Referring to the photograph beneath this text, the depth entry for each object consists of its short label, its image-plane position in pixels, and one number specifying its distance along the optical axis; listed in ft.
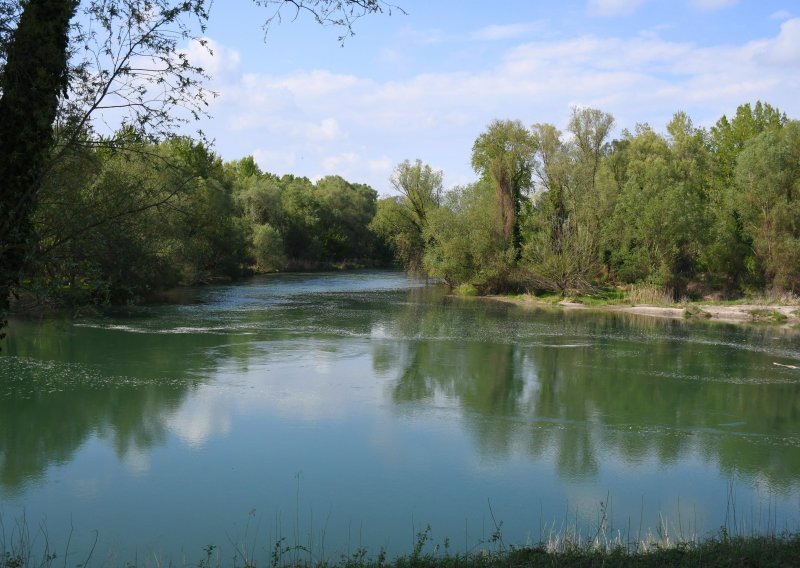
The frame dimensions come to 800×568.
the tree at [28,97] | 17.34
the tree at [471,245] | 119.14
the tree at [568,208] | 114.21
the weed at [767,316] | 93.71
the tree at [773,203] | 105.91
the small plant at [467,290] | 122.72
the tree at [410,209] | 141.79
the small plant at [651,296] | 106.01
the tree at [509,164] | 121.39
